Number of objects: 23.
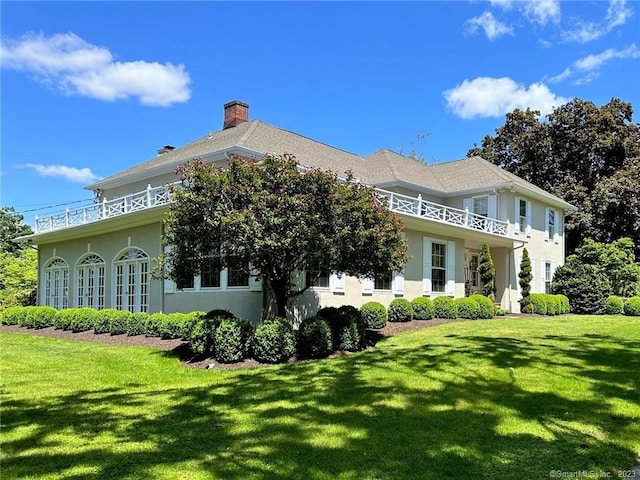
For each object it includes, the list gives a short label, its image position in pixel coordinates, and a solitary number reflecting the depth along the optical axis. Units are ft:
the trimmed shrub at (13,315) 64.51
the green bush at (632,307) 64.18
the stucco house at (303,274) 51.65
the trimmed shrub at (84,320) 54.49
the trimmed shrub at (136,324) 49.21
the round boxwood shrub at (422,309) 54.75
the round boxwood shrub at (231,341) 35.04
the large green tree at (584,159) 96.53
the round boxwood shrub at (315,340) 36.50
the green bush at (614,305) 66.95
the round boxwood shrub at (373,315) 48.49
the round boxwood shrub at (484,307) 57.93
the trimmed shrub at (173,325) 45.14
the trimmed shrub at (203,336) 36.45
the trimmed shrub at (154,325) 46.99
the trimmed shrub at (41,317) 60.75
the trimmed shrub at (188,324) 43.11
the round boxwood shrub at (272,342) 34.81
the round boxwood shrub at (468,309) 57.41
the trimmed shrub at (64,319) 56.78
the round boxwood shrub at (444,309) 56.29
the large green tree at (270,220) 33.17
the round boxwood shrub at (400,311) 53.52
